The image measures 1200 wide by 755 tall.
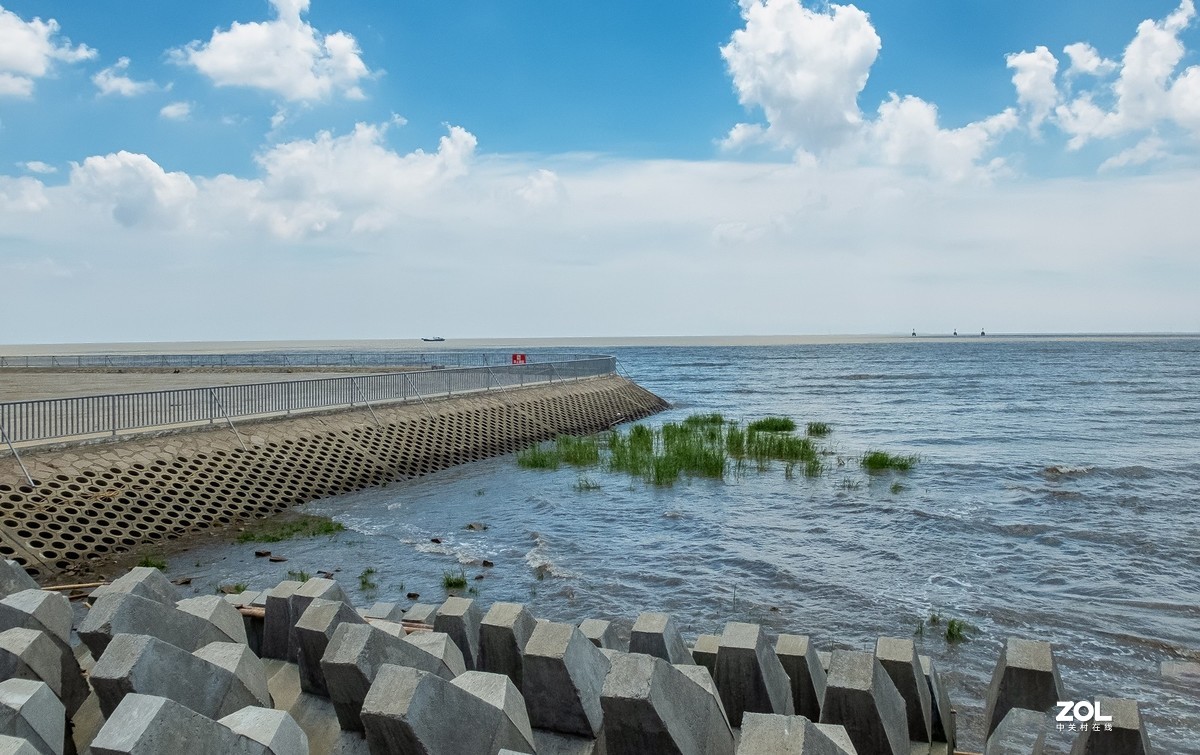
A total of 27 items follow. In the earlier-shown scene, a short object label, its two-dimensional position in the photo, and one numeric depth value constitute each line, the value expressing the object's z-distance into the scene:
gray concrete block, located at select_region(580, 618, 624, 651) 5.98
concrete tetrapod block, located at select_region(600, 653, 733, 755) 3.79
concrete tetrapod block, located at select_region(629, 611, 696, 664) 5.56
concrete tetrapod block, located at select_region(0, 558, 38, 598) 6.71
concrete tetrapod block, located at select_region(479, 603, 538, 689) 5.49
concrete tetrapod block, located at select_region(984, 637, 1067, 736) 5.12
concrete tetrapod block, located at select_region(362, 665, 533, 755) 3.56
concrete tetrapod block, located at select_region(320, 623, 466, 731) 4.39
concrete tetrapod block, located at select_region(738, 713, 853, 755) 3.10
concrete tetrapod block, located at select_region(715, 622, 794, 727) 5.05
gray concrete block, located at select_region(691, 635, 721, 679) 5.97
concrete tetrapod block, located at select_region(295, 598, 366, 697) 5.32
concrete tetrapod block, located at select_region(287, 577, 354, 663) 6.09
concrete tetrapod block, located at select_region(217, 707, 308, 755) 3.42
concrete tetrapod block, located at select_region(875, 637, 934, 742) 5.33
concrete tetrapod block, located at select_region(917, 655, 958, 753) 5.70
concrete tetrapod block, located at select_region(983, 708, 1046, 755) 4.11
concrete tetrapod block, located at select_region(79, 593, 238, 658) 5.14
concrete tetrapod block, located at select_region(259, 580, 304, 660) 6.23
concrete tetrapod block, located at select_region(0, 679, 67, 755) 3.73
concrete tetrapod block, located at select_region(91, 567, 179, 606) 5.92
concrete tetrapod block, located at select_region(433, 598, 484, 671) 6.15
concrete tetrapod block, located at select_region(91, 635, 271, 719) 4.15
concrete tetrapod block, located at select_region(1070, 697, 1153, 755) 3.53
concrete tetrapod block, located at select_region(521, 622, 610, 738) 4.39
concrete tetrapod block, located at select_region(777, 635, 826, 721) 5.63
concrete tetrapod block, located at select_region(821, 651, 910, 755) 4.53
